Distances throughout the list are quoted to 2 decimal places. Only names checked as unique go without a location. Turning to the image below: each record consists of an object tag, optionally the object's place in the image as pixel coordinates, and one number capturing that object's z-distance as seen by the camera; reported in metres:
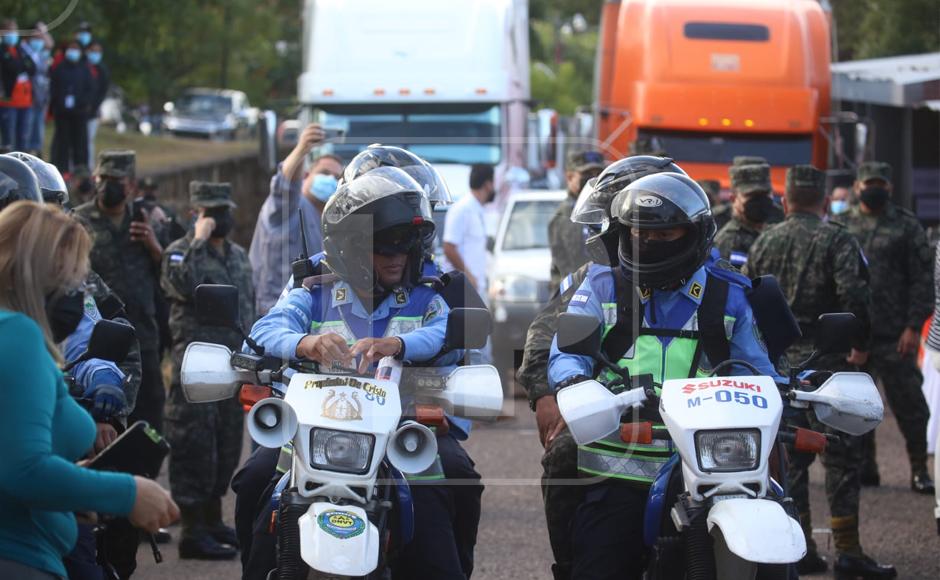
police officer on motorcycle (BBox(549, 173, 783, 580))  8.48
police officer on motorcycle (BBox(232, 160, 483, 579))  8.46
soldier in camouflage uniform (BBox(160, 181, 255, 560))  14.21
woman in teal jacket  6.15
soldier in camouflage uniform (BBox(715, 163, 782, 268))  14.90
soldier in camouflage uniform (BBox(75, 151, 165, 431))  15.10
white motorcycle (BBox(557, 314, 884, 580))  7.36
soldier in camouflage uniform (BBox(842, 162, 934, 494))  16.96
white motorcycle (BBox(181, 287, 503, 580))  7.27
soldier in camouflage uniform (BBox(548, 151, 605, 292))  17.16
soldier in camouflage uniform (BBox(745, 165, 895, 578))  13.49
